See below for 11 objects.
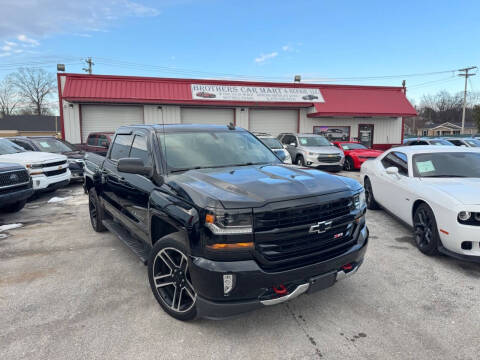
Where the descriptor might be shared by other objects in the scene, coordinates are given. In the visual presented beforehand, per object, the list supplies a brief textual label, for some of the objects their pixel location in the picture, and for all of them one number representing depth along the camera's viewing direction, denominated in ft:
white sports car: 12.42
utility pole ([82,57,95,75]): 130.14
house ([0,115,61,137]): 164.38
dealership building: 57.82
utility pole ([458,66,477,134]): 146.39
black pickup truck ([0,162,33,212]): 20.02
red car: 46.54
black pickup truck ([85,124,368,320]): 7.85
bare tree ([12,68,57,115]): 208.44
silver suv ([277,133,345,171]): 42.70
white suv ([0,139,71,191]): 26.16
